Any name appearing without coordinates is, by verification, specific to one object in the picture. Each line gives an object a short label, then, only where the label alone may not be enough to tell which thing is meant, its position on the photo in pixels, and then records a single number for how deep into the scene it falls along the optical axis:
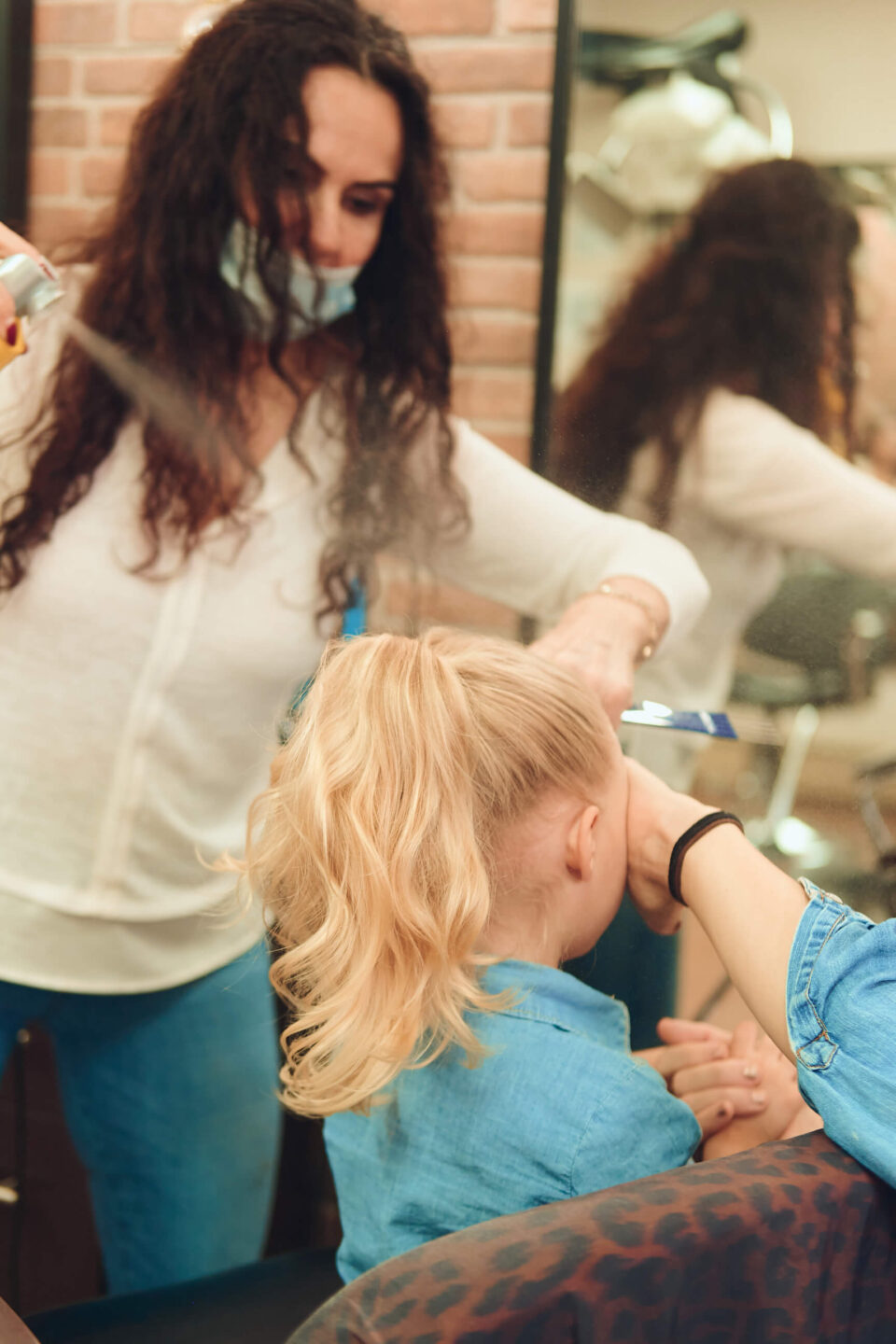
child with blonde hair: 0.85
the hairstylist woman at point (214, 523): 1.16
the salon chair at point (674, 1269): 0.61
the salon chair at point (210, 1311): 1.22
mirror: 1.15
